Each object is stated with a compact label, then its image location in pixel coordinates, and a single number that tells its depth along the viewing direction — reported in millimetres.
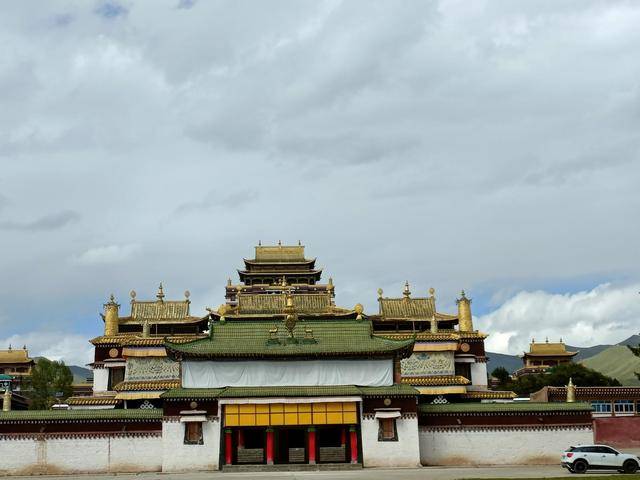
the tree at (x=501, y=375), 111200
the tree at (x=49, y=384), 79562
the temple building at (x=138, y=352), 57688
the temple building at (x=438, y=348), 57750
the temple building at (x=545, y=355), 123925
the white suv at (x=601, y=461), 36969
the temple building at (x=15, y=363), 121188
